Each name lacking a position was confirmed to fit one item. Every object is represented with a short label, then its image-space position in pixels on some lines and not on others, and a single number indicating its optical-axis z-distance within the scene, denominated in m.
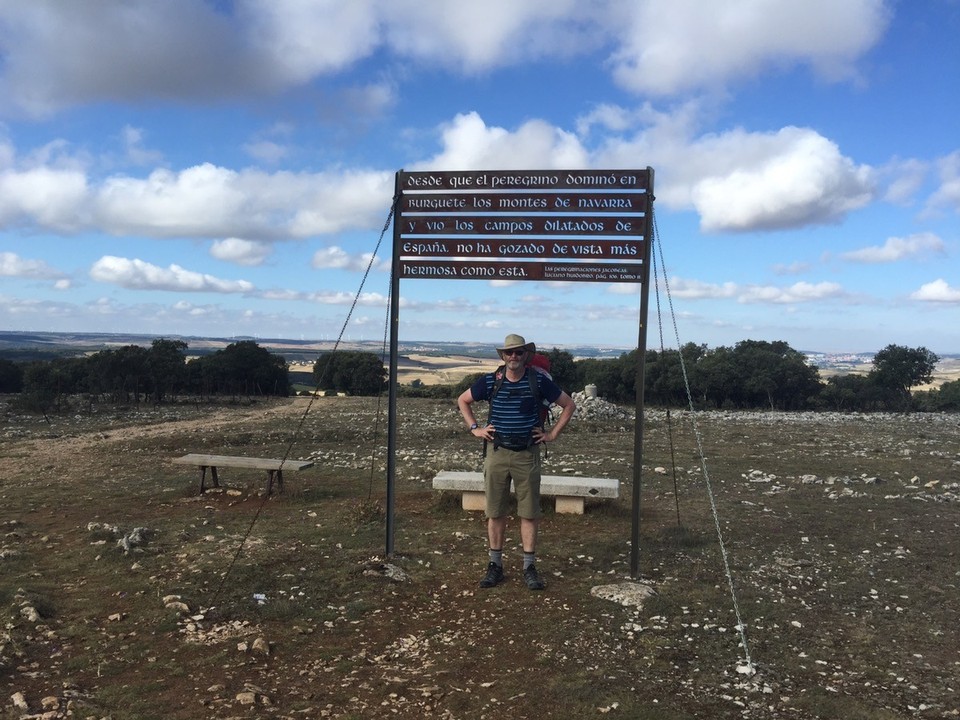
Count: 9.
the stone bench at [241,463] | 10.62
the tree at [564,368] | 37.32
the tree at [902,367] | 42.47
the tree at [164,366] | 35.88
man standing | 6.25
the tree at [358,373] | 43.06
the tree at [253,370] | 41.31
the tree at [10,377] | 43.12
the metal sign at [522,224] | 6.57
